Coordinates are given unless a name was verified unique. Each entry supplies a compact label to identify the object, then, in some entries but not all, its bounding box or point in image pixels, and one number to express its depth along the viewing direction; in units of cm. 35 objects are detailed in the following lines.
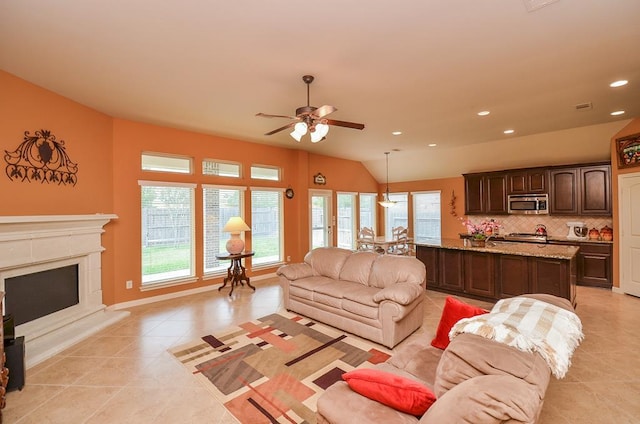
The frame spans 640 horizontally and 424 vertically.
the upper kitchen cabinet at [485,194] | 664
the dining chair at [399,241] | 643
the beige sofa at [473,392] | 97
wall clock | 669
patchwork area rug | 230
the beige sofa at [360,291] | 317
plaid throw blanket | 130
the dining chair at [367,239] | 640
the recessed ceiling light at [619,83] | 335
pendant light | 716
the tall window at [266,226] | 624
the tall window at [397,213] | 902
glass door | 746
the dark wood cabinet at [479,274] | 460
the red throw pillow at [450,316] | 211
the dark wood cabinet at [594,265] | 524
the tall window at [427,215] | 831
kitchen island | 403
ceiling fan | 295
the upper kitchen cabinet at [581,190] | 538
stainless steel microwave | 608
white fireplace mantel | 306
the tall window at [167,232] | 491
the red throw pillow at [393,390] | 125
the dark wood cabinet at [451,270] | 496
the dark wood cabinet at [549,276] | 396
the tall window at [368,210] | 901
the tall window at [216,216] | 554
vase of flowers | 484
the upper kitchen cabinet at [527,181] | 607
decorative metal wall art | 323
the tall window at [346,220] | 829
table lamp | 526
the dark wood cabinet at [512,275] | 429
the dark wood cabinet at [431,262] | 530
